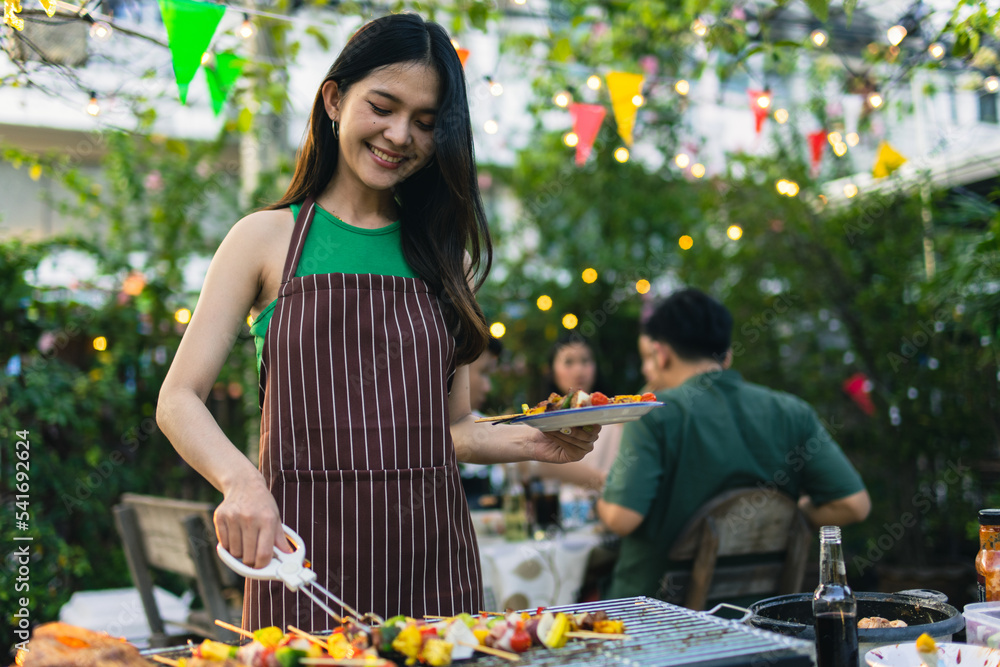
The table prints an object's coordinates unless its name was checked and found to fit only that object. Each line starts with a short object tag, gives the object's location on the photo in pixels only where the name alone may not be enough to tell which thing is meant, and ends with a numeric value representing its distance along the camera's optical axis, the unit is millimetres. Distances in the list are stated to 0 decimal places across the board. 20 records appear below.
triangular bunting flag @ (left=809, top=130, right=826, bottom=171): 5152
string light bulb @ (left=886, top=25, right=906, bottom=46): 3684
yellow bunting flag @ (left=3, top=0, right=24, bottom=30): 2150
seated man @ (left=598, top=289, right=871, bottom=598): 3186
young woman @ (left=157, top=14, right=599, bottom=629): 1628
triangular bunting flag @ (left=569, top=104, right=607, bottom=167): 4492
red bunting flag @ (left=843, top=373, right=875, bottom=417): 5840
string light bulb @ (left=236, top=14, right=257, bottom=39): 3699
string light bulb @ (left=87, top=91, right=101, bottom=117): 3131
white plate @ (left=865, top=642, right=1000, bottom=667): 1280
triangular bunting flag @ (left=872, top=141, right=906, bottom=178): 4219
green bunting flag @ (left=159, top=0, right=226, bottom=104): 2777
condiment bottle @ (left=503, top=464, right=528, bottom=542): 3697
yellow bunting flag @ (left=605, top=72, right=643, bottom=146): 4160
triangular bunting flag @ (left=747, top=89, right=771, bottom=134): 4582
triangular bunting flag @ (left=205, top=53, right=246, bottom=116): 3545
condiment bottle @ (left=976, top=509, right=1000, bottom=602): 1554
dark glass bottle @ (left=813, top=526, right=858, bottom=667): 1317
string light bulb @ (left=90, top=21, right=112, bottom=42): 2922
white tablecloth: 3455
